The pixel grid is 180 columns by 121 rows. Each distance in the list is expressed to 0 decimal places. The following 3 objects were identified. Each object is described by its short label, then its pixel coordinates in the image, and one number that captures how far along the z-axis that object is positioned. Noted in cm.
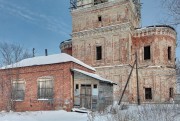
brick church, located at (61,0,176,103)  1855
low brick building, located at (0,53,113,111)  1232
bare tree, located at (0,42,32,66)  1593
